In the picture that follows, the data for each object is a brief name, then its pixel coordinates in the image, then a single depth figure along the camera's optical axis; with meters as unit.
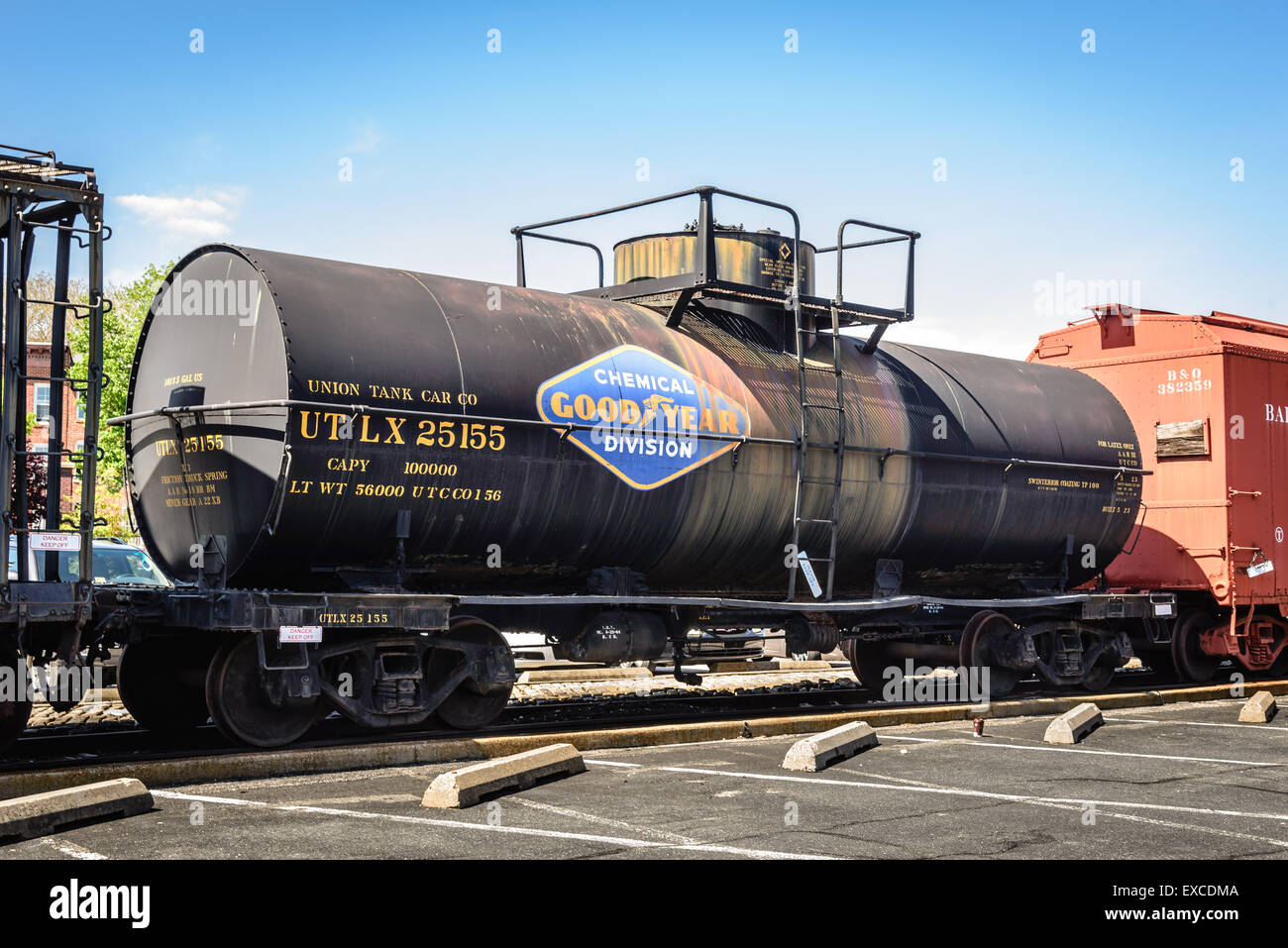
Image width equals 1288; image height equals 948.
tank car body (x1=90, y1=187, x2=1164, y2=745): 10.66
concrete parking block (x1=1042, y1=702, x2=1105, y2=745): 11.95
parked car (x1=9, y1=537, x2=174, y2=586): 18.72
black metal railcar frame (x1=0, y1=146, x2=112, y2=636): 9.45
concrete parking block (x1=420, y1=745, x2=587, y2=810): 8.36
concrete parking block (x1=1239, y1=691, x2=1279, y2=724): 13.55
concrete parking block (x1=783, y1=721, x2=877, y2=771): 10.24
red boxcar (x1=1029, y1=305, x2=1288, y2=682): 17.69
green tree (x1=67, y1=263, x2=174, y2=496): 37.09
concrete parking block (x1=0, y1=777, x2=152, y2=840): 7.21
